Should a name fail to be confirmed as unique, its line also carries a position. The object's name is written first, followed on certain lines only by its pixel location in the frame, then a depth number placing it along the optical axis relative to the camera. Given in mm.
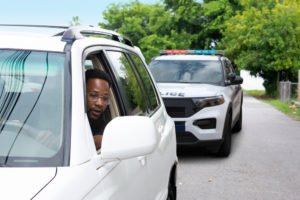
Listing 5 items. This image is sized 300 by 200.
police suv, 8258
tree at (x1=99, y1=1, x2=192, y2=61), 48688
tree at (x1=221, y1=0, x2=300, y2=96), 27734
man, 3047
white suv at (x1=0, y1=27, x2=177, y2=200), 2041
